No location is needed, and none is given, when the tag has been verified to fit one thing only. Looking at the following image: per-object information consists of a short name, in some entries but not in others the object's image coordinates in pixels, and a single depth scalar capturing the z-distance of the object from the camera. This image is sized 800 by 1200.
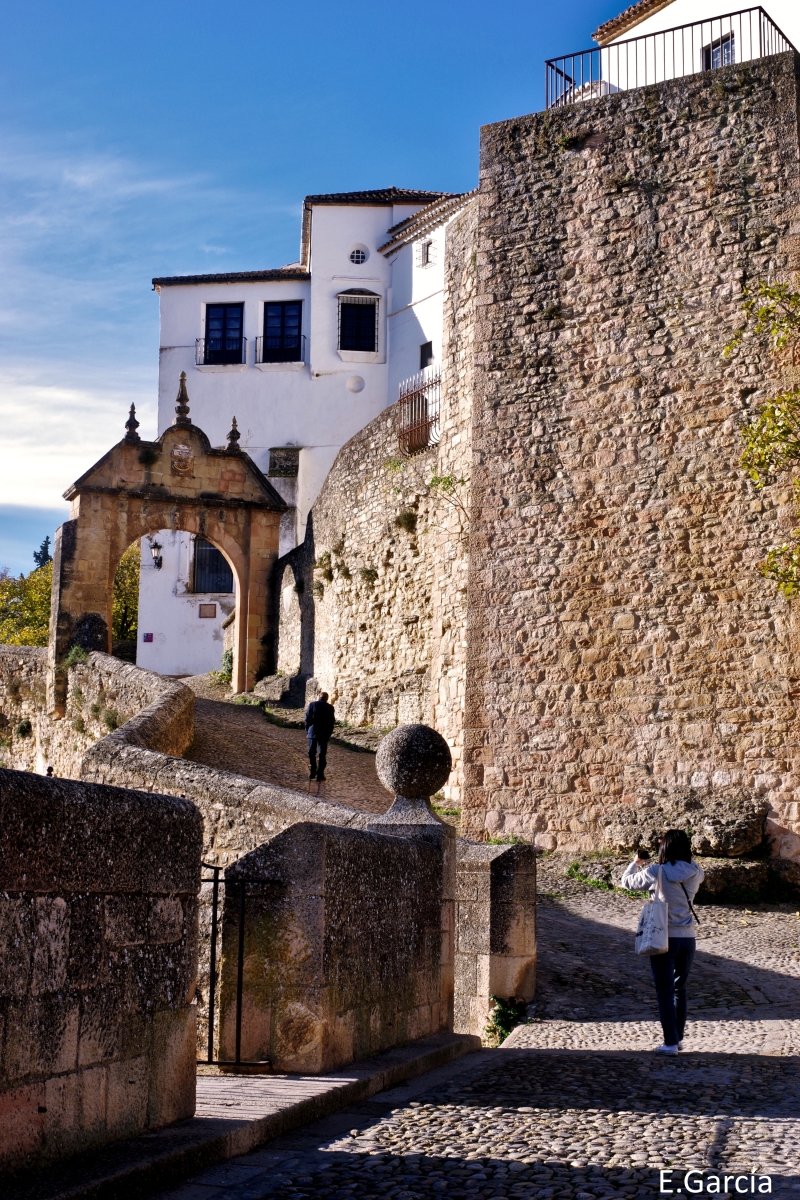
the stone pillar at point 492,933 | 8.23
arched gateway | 19.89
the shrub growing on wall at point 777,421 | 12.17
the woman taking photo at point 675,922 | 6.78
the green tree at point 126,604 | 39.47
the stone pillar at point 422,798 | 6.95
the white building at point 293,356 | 31.98
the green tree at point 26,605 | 39.75
